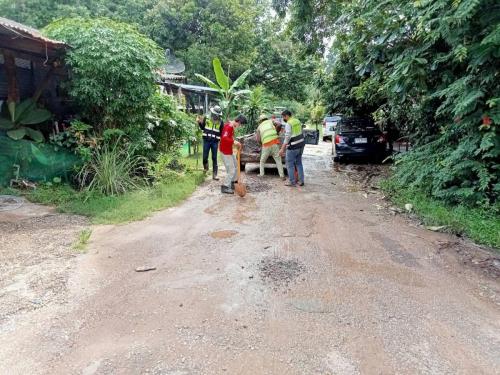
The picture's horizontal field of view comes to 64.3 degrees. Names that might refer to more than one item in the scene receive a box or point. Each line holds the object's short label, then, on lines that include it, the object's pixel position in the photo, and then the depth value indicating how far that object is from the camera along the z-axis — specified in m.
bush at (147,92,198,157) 9.57
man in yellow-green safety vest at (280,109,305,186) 9.10
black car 12.91
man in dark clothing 9.55
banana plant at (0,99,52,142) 7.29
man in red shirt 8.36
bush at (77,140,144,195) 7.39
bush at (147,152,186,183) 8.66
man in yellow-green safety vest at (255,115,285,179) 9.90
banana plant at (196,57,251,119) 13.79
